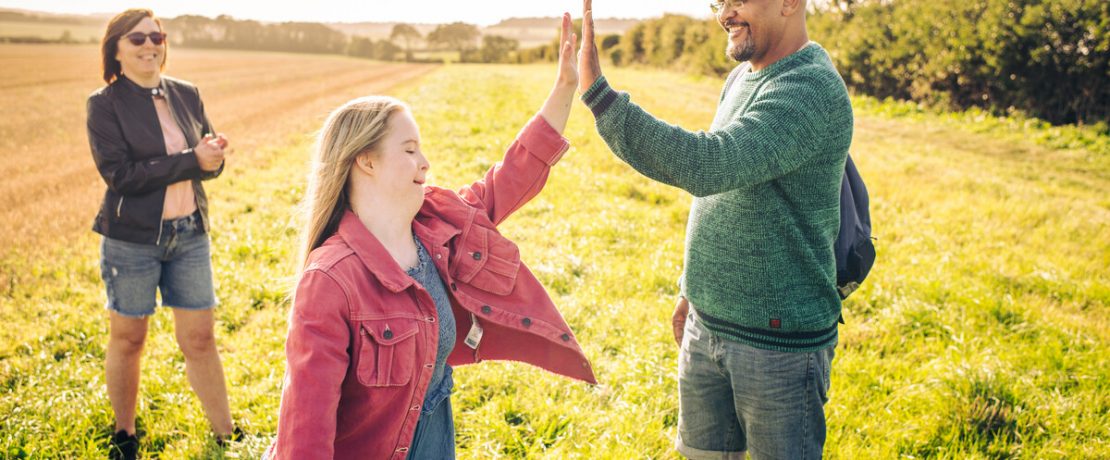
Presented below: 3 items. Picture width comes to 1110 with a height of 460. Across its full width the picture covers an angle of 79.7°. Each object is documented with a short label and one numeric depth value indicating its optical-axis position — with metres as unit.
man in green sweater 1.89
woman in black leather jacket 3.57
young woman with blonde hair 1.97
